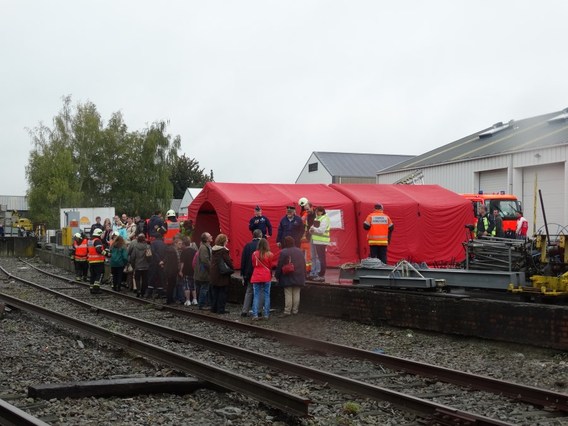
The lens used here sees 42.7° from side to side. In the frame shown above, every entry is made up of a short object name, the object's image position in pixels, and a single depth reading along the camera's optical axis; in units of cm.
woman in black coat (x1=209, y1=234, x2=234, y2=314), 1470
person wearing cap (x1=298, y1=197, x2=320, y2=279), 1606
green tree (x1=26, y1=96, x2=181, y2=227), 5994
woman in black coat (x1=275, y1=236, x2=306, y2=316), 1391
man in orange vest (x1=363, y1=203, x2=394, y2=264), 1546
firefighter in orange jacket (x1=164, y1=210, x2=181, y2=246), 1992
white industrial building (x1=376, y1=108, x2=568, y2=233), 2647
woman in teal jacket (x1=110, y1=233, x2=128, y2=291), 1917
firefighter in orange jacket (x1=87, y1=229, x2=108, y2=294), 2033
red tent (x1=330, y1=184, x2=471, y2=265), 1984
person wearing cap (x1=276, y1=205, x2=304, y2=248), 1573
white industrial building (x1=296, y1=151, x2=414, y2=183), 6291
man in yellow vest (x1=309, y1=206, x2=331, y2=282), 1565
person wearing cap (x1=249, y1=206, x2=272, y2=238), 1656
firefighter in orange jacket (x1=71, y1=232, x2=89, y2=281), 2227
